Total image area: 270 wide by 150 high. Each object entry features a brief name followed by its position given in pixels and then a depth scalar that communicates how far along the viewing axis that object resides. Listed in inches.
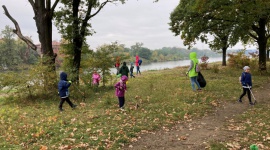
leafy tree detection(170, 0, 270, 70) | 593.1
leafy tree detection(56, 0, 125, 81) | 656.4
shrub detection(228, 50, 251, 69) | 988.4
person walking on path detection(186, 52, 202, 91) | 478.6
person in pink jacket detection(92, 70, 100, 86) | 606.2
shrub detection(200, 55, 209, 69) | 1018.1
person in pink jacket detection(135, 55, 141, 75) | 953.5
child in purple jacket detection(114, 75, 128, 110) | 385.7
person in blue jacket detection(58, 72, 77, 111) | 412.8
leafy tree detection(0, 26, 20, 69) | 2559.1
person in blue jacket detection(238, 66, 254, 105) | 402.0
